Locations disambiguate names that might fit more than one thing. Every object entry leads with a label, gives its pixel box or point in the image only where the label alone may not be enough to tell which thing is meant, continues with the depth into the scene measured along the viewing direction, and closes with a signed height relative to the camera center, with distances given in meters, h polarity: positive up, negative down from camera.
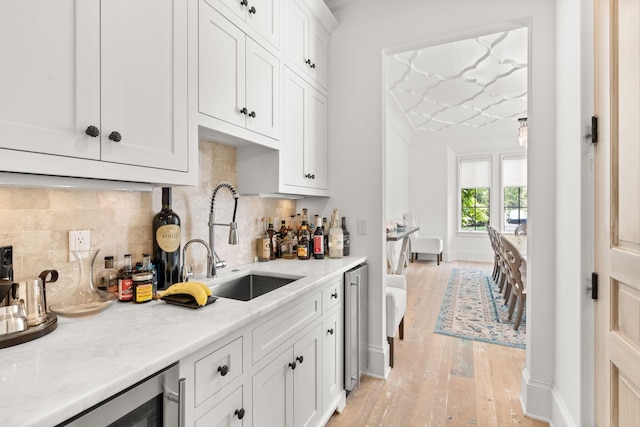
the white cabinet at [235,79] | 1.42 +0.69
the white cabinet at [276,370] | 1.00 -0.62
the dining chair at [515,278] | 3.34 -0.68
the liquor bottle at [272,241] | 2.30 -0.19
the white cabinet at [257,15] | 1.54 +1.06
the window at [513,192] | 6.99 +0.53
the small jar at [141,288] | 1.26 -0.29
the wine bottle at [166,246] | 1.44 -0.14
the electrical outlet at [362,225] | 2.45 -0.07
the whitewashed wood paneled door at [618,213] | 1.07 +0.01
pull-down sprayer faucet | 1.67 -0.07
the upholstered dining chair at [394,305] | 2.50 -0.73
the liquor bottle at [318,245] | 2.31 -0.22
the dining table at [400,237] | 4.30 -0.43
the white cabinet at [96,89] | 0.82 +0.40
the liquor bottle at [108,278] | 1.29 -0.26
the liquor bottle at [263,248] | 2.23 -0.23
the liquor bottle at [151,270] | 1.31 -0.23
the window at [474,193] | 7.34 +0.53
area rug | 3.17 -1.19
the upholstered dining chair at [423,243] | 6.74 -0.60
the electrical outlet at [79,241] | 1.20 -0.10
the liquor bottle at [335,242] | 2.35 -0.20
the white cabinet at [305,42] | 2.03 +1.22
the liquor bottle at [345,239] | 2.47 -0.19
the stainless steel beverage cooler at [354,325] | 2.06 -0.75
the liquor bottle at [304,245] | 2.30 -0.21
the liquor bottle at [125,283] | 1.27 -0.27
